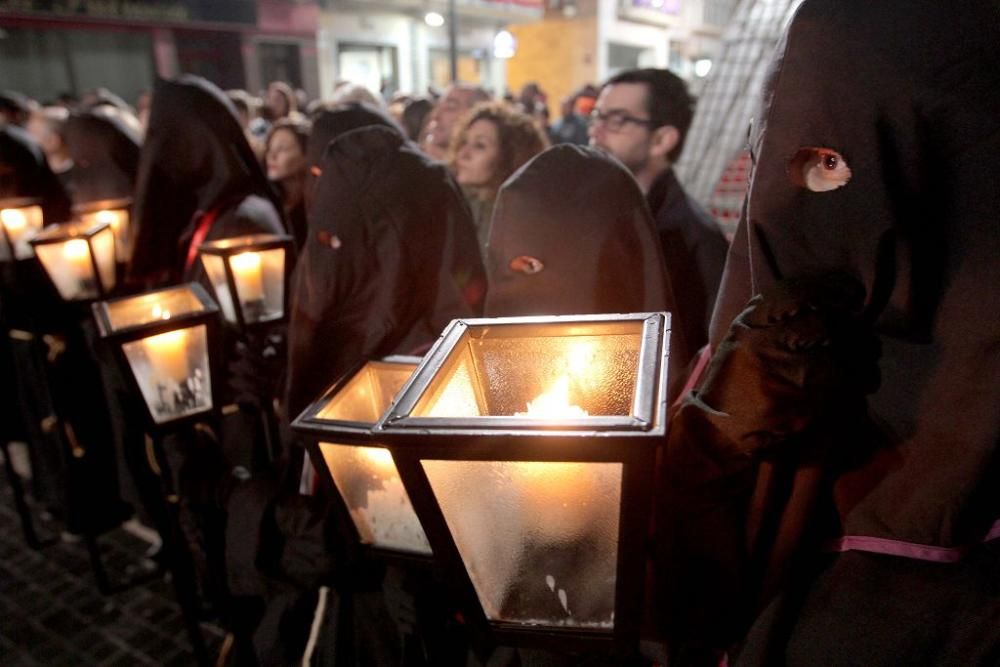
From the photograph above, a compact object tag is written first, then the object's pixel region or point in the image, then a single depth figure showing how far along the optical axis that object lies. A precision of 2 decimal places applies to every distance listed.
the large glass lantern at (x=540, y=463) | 0.80
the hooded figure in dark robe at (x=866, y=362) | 1.05
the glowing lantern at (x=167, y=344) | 2.09
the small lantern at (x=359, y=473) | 1.38
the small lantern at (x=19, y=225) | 3.45
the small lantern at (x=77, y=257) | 2.72
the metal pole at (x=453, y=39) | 16.36
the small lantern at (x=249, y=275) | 2.46
